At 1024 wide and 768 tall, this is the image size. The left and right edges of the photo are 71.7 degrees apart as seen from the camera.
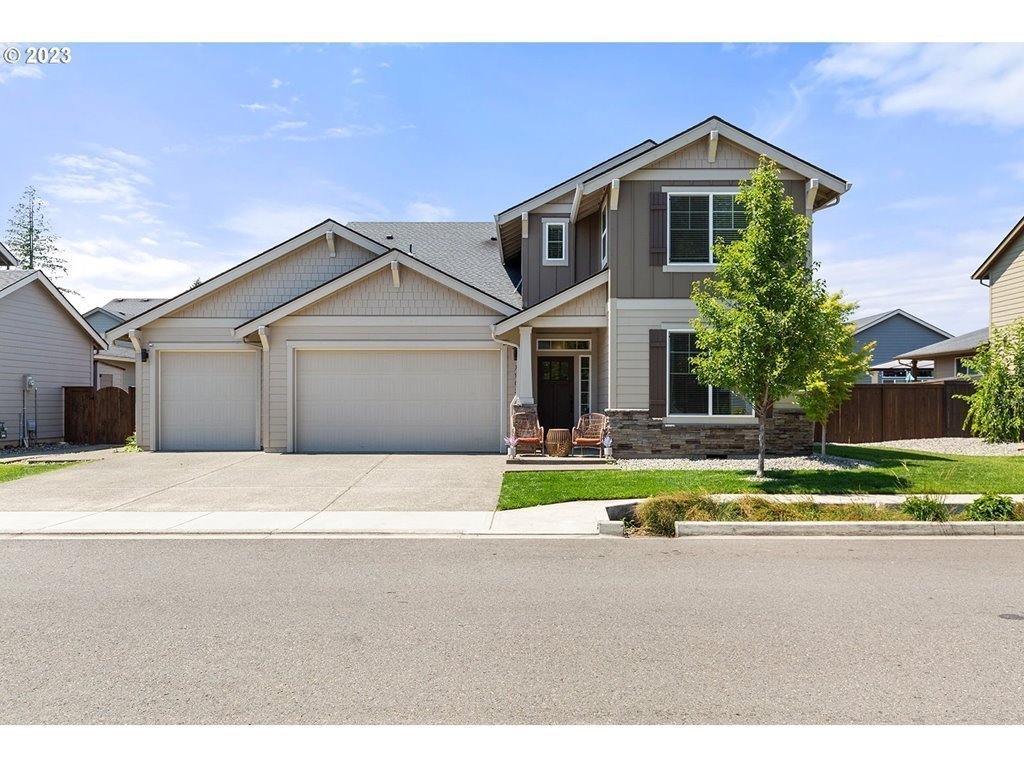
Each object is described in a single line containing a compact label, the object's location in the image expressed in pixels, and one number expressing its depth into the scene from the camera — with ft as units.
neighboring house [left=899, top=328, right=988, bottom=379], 87.61
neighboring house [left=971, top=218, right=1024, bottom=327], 73.36
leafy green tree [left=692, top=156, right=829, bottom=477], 38.14
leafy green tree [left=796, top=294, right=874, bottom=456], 40.95
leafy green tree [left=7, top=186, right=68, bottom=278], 168.55
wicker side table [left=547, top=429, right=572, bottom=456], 52.16
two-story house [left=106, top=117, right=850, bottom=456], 51.62
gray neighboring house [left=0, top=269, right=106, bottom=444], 69.36
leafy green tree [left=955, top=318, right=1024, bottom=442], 57.52
